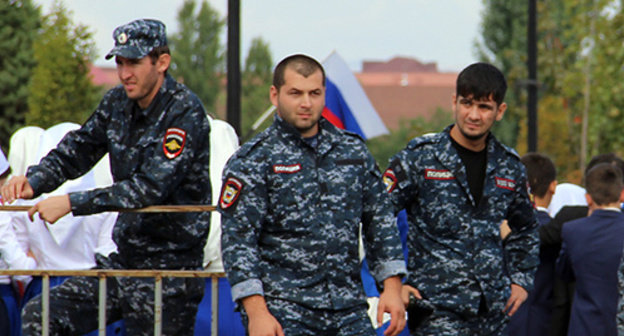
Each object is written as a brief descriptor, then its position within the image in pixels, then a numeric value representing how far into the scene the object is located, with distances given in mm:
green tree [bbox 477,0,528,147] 83442
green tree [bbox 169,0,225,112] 94972
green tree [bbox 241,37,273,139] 96366
